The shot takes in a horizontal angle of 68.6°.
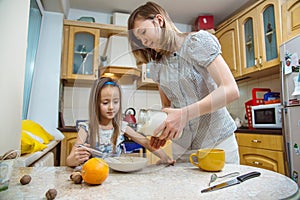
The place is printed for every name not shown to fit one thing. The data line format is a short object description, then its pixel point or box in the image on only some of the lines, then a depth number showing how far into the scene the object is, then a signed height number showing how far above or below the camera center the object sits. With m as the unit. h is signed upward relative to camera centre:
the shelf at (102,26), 2.47 +1.03
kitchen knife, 0.44 -0.15
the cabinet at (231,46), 2.52 +0.83
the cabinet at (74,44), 2.39 +0.79
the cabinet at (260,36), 2.03 +0.79
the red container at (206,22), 2.85 +1.21
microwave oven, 1.88 +0.00
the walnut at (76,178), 0.49 -0.14
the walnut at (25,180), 0.48 -0.14
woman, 0.56 +0.12
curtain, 1.90 +0.64
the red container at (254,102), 2.27 +0.14
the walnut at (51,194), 0.39 -0.14
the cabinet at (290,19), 1.85 +0.83
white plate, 0.57 -0.13
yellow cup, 0.60 -0.12
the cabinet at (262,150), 1.78 -0.31
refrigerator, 1.60 +0.10
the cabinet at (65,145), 1.98 -0.28
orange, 0.47 -0.12
